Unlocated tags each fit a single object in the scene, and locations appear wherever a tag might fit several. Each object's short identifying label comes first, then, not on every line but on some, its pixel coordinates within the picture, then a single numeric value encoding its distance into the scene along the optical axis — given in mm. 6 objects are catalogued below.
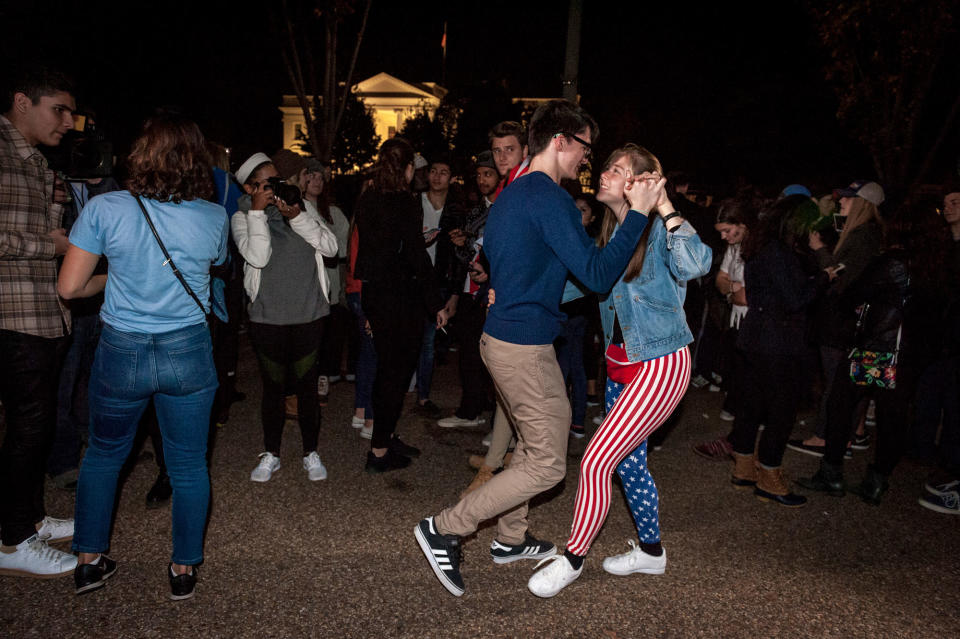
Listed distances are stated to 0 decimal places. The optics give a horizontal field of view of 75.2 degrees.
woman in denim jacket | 3008
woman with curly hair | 2646
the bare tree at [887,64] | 11695
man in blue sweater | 2744
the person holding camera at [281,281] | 4066
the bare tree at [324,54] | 12586
